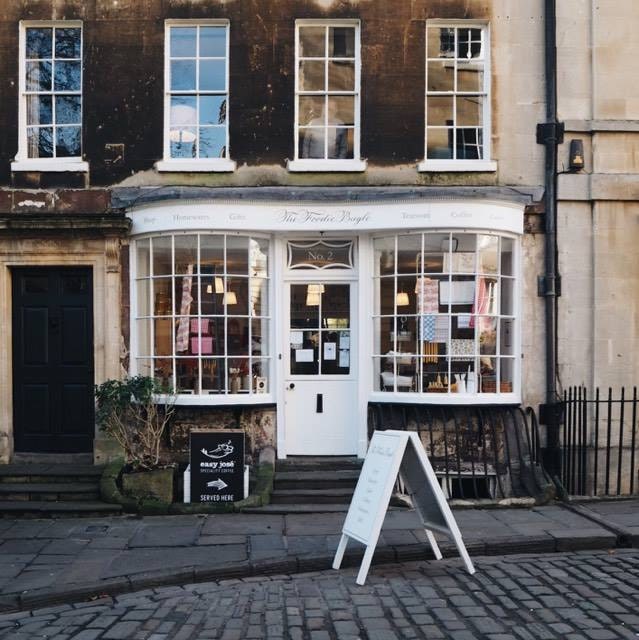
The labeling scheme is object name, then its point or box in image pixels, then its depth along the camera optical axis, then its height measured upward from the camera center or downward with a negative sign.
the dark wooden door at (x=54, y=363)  10.36 -0.58
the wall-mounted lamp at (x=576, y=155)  10.15 +2.14
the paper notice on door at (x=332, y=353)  10.35 -0.44
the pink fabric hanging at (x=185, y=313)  10.04 +0.08
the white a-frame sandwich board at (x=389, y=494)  6.62 -1.53
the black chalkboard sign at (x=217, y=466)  9.25 -1.73
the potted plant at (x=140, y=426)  9.20 -1.32
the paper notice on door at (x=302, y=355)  10.34 -0.46
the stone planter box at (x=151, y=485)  9.19 -1.94
